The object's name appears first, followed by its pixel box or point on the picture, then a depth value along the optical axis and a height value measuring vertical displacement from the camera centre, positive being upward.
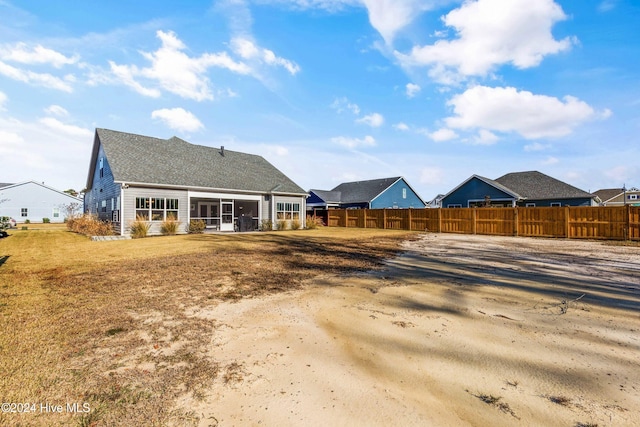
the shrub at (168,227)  17.91 -0.55
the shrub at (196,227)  19.28 -0.61
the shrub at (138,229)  16.53 -0.60
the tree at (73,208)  34.56 +1.54
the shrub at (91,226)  17.34 -0.48
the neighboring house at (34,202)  39.59 +2.57
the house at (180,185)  17.70 +2.29
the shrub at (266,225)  22.77 -0.64
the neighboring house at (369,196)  35.47 +2.57
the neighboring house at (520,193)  28.23 +2.12
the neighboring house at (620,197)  55.82 +3.07
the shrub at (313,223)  25.95 -0.60
